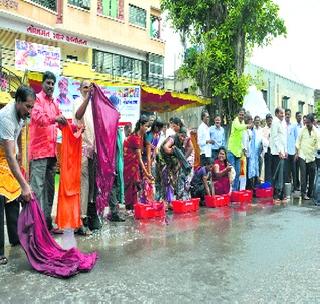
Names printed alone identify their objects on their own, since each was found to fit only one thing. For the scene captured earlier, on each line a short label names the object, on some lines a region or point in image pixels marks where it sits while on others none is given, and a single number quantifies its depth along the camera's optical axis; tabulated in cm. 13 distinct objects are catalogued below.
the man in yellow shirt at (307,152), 752
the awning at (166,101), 1063
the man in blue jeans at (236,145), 767
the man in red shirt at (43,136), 426
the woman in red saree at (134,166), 573
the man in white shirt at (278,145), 724
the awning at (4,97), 981
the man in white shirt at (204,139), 803
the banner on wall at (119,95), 813
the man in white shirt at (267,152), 781
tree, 1191
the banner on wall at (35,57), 923
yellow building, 1658
